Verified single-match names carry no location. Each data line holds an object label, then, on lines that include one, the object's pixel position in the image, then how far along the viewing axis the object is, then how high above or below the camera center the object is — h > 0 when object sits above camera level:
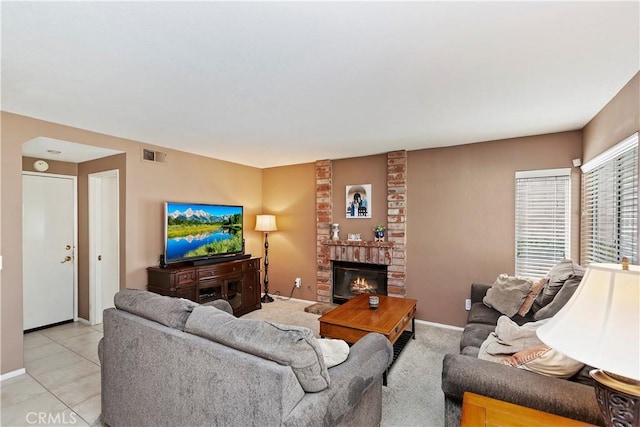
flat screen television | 4.02 -0.33
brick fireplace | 4.45 -0.51
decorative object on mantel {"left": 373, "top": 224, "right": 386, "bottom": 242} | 4.61 -0.36
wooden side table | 1.23 -0.85
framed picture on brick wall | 4.80 +0.12
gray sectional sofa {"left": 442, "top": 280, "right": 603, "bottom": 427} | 1.33 -0.83
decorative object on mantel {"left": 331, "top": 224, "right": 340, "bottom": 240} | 5.02 -0.36
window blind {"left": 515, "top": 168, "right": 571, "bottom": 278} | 3.51 -0.13
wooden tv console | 3.76 -0.96
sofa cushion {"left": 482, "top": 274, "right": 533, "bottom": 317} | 2.89 -0.82
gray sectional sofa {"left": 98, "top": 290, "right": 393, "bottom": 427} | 1.33 -0.81
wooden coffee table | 2.81 -1.06
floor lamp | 5.37 -0.30
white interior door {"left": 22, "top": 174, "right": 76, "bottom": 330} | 3.98 -0.54
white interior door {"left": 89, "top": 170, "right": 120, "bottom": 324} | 4.28 -0.47
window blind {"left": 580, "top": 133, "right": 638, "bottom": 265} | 2.22 +0.03
